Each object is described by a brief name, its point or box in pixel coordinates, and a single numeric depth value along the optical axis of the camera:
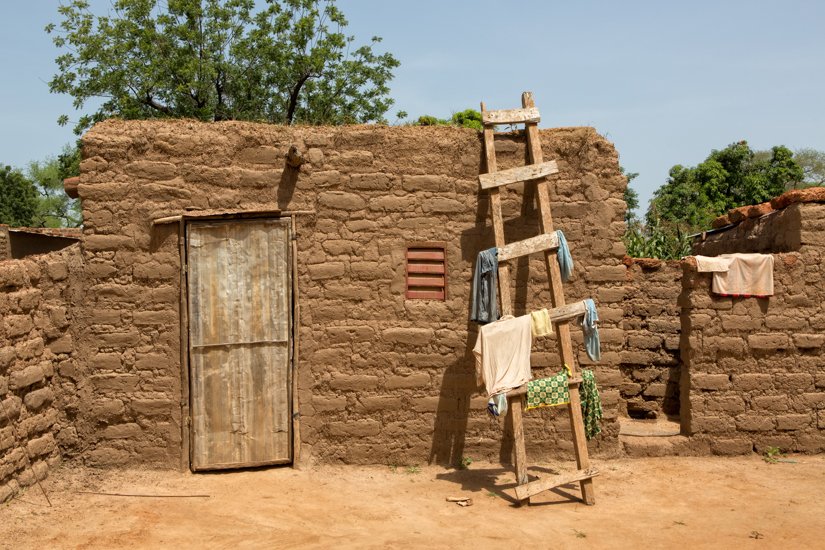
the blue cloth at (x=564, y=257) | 7.05
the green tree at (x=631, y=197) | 25.09
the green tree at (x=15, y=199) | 28.44
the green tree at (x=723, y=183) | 23.31
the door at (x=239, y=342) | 7.29
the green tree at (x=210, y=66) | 20.30
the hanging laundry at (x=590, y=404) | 6.95
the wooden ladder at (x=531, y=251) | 6.65
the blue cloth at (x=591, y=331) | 6.85
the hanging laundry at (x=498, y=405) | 6.63
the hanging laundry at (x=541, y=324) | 6.80
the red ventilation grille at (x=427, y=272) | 7.51
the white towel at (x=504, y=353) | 6.77
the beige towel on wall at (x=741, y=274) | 7.89
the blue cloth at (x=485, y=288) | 7.11
